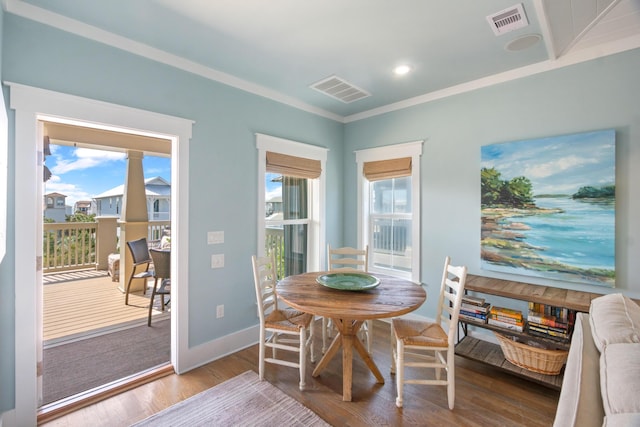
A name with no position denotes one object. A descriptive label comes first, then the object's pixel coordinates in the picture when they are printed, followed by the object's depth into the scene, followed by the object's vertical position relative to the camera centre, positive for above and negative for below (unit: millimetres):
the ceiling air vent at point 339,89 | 2970 +1359
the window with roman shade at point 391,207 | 3443 +94
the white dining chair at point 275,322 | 2299 -893
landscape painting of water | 2273 +60
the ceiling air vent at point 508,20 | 1904 +1328
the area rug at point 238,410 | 1937 -1373
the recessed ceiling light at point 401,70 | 2664 +1347
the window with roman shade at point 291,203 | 3195 +144
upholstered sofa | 774 -501
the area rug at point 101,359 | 2359 -1366
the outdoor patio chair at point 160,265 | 3562 -624
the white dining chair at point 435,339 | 2074 -910
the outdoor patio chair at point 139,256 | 4188 -617
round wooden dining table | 1900 -618
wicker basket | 2166 -1098
